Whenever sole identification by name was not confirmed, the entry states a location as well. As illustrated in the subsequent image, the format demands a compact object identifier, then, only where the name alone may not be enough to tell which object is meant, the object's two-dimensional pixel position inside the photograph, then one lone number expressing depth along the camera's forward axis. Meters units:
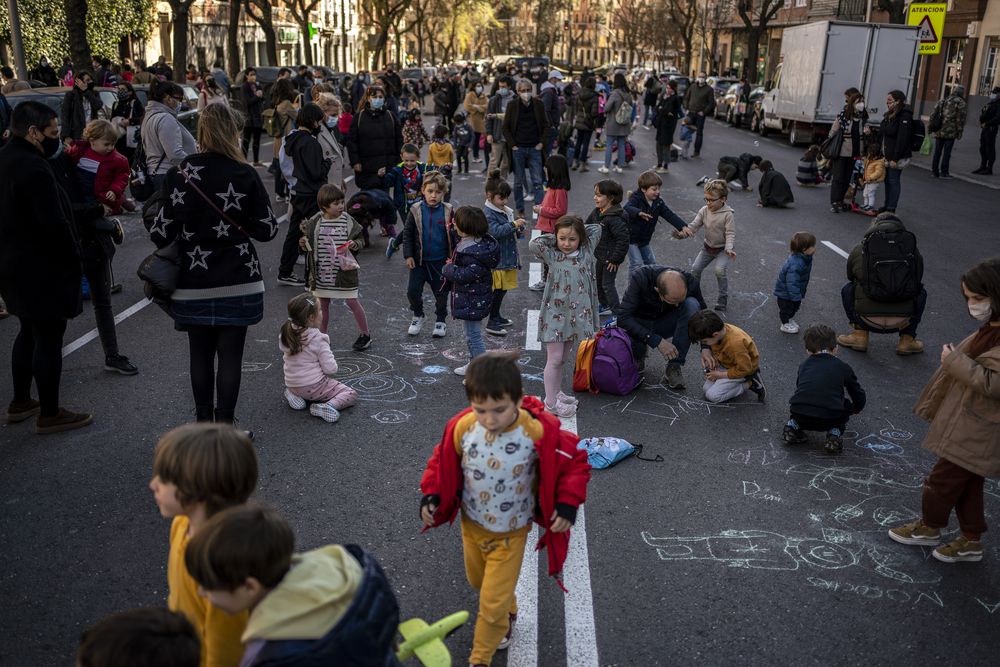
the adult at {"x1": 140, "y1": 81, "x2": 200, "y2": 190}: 8.20
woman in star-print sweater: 4.81
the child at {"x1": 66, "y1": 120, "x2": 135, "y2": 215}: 6.62
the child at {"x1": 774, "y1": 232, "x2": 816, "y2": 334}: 8.03
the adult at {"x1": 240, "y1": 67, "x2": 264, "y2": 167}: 17.70
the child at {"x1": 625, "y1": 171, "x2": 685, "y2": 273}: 8.50
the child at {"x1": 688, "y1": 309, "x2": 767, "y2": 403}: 6.30
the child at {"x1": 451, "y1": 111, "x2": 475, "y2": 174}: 17.64
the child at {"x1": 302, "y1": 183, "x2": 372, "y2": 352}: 7.21
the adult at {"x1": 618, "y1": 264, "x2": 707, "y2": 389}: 6.41
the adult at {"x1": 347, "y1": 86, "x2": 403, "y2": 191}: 10.81
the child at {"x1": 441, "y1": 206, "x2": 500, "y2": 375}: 6.62
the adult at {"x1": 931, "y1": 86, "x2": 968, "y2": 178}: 18.14
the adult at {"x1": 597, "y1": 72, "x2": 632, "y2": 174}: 17.20
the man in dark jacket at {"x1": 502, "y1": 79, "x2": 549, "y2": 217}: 13.28
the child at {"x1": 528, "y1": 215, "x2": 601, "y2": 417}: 6.09
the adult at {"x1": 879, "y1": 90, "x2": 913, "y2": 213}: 13.31
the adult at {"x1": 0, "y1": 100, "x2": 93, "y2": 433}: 5.15
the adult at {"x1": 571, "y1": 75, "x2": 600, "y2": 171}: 17.73
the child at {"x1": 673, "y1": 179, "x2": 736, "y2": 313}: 8.71
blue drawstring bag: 5.37
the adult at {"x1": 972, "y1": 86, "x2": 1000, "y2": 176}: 18.42
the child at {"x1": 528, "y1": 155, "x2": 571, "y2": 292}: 9.54
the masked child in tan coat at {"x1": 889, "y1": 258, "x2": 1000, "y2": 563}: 4.00
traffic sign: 21.50
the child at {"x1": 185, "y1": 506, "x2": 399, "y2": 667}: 2.14
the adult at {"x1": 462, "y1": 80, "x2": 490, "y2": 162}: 18.56
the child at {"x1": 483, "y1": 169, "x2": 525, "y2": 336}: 7.54
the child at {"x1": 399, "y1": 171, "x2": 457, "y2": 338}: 7.42
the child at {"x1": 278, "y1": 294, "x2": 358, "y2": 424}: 6.04
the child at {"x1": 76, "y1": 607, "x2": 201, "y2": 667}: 1.93
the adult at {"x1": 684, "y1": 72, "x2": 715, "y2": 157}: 20.33
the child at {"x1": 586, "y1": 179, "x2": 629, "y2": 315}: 7.76
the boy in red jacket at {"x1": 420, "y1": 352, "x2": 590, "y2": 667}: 3.29
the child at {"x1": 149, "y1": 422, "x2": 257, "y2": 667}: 2.46
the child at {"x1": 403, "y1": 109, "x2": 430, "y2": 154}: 15.18
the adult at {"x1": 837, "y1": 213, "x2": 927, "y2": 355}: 7.45
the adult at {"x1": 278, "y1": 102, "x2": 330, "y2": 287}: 8.90
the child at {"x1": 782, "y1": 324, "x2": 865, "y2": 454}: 5.60
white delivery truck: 23.00
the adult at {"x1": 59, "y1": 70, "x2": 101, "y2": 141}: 13.53
